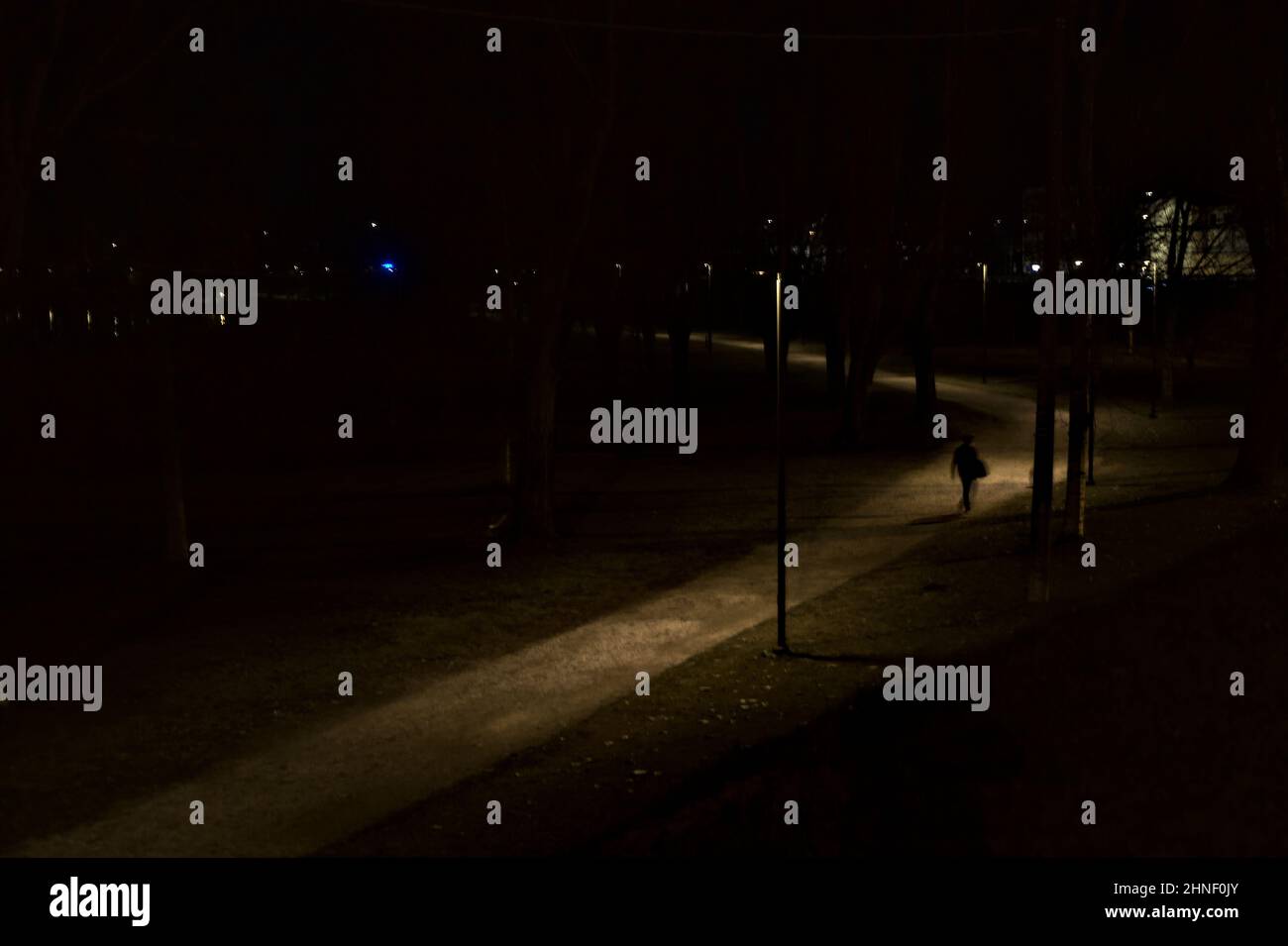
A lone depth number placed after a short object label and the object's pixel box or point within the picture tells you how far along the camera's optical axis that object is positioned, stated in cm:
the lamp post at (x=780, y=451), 1248
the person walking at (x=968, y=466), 2244
